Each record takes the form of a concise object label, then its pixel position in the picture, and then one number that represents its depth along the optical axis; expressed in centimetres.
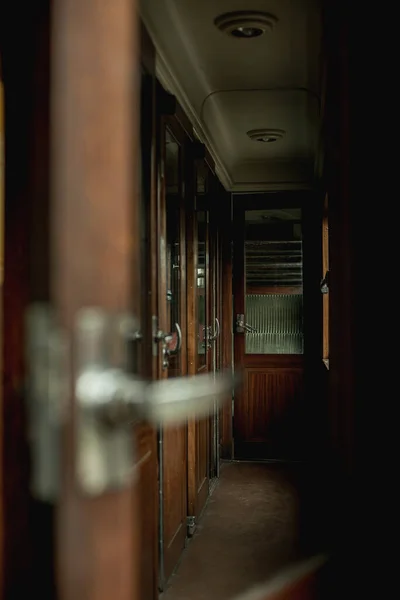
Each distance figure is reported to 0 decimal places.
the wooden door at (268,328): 563
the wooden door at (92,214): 56
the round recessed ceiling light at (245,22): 303
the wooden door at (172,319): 279
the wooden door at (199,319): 354
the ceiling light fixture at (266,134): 481
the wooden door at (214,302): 454
